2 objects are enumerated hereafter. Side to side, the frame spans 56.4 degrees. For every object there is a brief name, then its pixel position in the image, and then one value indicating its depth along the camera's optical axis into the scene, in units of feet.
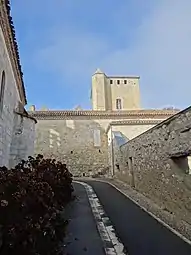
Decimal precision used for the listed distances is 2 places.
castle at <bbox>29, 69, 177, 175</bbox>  57.79
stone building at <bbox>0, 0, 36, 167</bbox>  17.51
